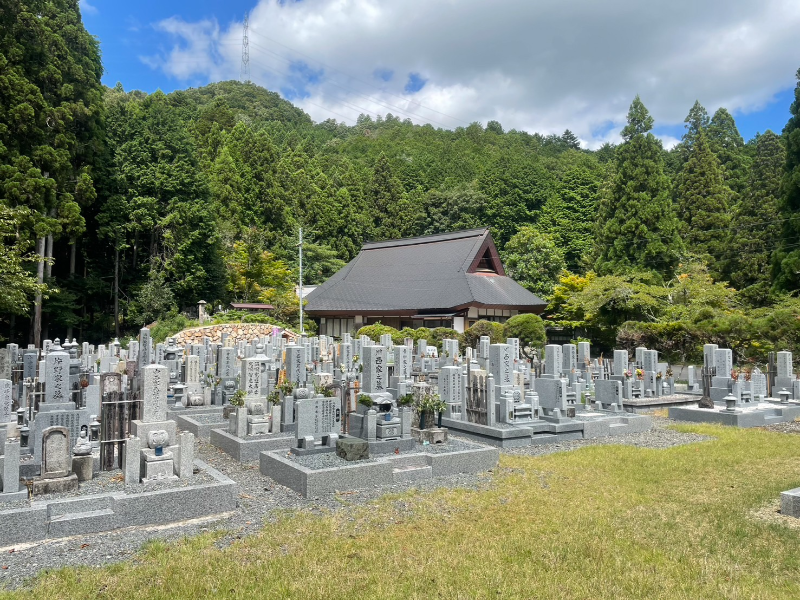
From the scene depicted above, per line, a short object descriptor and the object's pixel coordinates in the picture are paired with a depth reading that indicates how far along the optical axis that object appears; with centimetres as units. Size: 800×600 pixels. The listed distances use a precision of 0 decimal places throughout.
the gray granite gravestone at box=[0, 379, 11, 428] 680
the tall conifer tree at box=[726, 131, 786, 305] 2795
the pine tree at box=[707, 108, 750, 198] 3797
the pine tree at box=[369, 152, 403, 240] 4597
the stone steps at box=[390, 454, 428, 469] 710
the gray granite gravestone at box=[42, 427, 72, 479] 560
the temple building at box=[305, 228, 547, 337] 2739
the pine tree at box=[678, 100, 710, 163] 4503
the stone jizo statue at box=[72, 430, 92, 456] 607
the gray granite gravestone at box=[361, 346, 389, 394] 858
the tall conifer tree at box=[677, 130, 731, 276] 3103
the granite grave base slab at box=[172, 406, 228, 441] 962
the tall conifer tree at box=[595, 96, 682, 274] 2795
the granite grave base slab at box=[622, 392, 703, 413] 1304
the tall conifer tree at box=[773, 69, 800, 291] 2070
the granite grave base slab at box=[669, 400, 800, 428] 1127
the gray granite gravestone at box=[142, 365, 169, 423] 640
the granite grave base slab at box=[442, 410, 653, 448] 944
